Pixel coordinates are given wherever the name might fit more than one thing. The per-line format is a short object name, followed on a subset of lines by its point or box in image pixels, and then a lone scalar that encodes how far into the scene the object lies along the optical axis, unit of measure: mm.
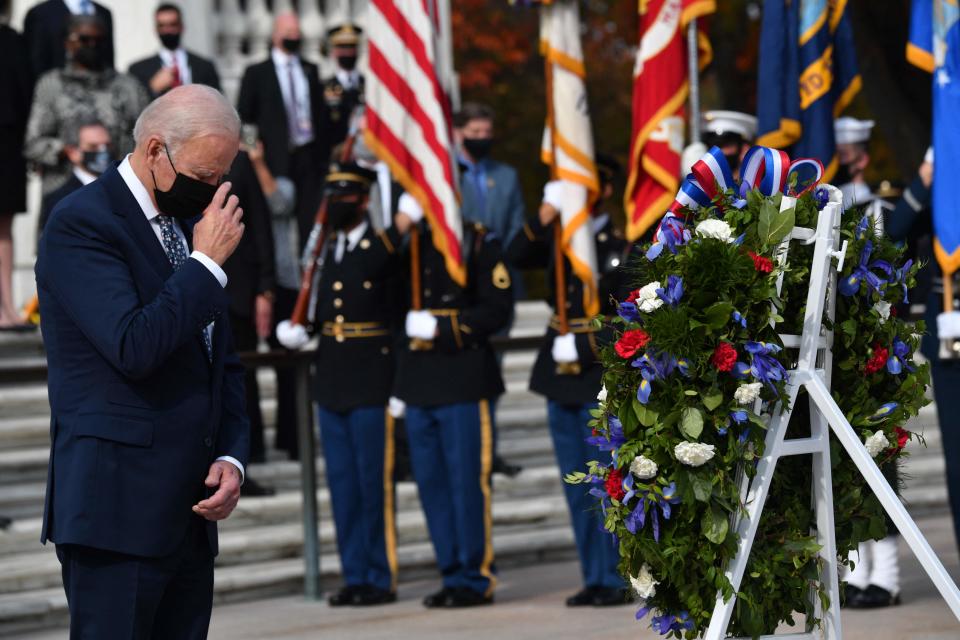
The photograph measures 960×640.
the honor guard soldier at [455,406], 17141
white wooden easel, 9555
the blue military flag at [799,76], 17141
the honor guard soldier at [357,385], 17328
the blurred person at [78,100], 19547
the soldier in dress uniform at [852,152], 17234
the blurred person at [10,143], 20906
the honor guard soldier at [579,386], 16641
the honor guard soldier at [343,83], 22859
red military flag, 17156
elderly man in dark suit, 8336
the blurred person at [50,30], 21812
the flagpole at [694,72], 17531
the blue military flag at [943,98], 15109
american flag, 18172
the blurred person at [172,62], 21922
